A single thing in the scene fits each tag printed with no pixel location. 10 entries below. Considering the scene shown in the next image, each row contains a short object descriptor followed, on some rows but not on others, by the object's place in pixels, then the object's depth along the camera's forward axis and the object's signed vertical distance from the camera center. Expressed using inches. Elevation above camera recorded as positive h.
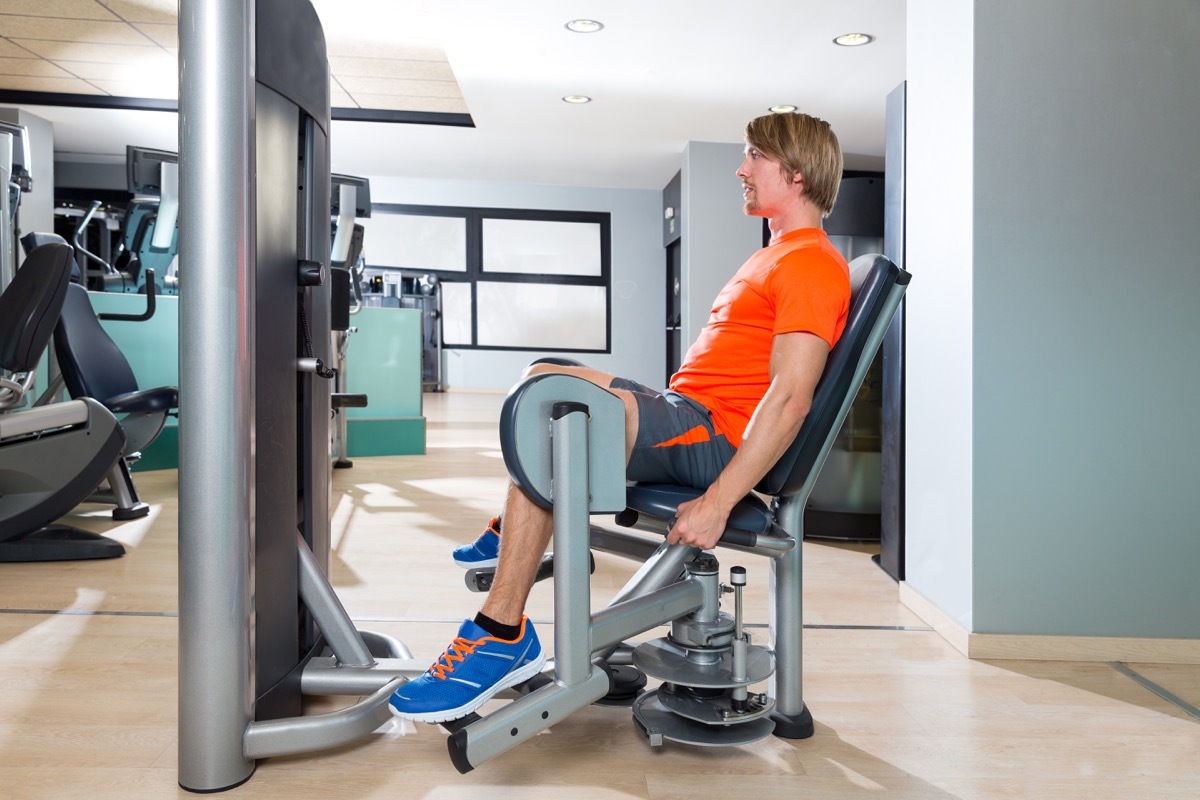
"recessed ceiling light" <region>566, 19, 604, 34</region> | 179.8 +72.9
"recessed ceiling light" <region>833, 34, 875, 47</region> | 183.9 +71.7
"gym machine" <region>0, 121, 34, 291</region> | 125.0 +29.9
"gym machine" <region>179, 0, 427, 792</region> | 49.7 -1.2
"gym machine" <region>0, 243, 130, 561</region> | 108.3 -7.7
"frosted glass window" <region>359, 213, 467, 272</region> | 403.5 +64.3
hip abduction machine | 51.1 -12.5
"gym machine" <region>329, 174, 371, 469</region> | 184.1 +30.3
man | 54.3 -0.9
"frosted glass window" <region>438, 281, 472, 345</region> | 415.8 +31.9
